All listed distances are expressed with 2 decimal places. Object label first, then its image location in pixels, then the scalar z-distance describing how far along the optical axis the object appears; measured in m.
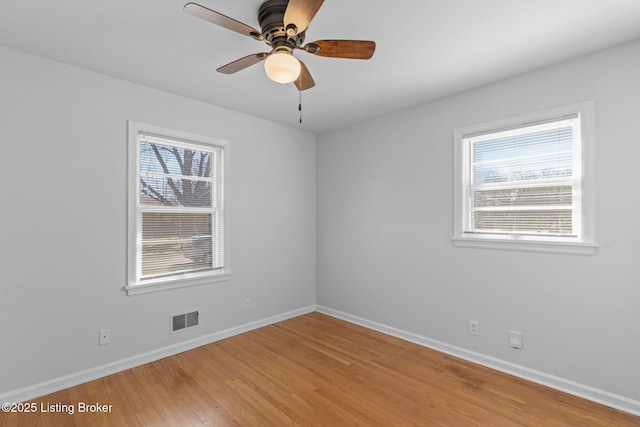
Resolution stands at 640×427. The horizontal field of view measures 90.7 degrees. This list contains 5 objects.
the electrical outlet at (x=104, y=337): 2.69
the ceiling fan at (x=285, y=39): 1.54
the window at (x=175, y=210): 2.96
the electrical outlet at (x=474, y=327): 2.97
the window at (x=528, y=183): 2.44
